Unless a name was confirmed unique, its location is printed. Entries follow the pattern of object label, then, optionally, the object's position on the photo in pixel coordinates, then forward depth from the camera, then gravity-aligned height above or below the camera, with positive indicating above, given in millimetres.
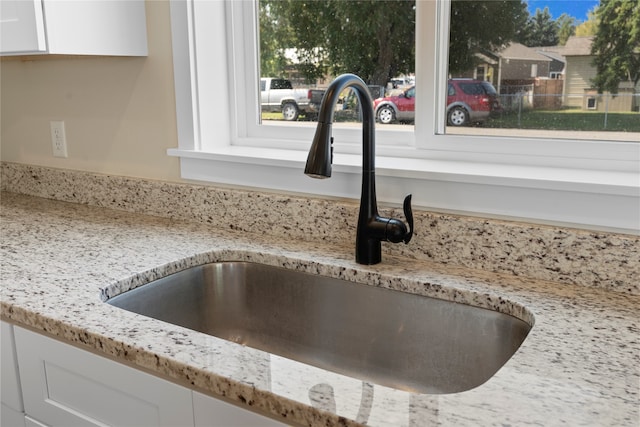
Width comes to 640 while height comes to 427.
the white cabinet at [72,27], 1362 +168
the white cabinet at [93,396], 825 -429
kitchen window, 1073 -126
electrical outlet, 1832 -111
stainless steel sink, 1062 -423
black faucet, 1064 -127
